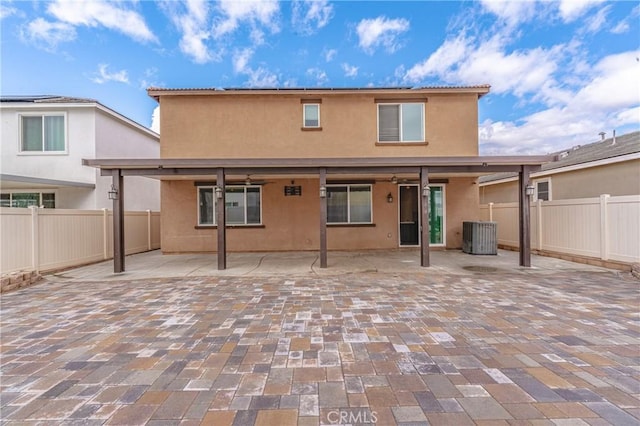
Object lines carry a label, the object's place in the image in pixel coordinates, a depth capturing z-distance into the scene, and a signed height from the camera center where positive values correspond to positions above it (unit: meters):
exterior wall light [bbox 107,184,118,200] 7.00 +0.53
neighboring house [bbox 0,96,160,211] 10.52 +2.53
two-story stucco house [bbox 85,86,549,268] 10.02 +2.13
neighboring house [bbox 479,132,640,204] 8.78 +1.33
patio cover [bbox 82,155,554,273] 7.07 +1.16
